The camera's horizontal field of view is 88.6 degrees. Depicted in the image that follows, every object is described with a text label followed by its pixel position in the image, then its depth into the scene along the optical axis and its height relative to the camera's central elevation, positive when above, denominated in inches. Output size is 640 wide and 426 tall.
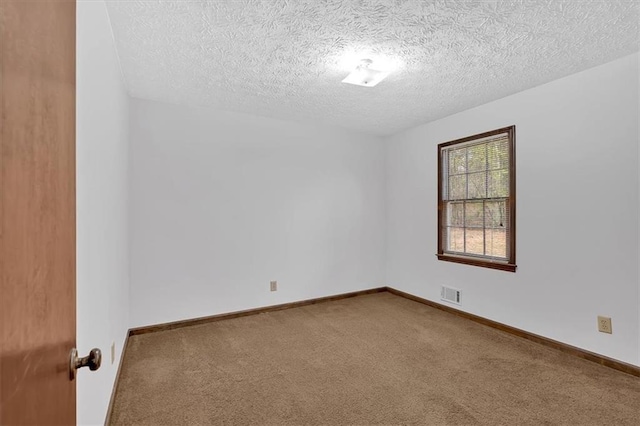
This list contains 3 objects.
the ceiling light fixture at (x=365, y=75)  102.5 +43.8
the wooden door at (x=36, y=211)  17.8 +0.1
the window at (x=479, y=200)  134.9 +5.7
